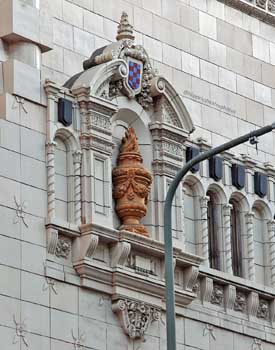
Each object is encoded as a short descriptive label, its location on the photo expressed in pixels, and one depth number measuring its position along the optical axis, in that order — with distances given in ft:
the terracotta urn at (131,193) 114.42
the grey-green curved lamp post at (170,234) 91.56
